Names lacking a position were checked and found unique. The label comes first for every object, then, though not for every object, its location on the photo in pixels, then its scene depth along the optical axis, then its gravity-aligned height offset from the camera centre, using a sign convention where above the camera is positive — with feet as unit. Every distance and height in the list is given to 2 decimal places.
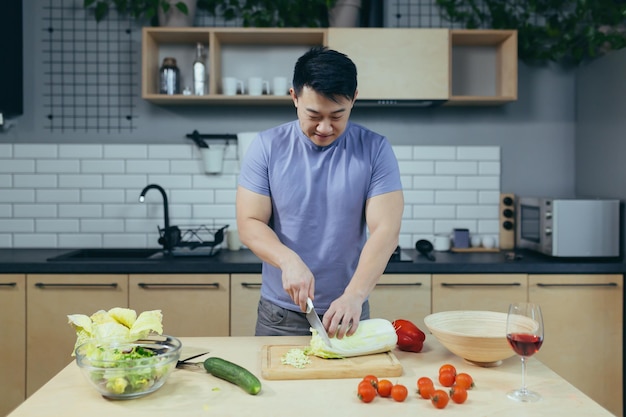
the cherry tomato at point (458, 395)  4.84 -1.42
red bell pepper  6.18 -1.29
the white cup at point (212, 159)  12.80 +0.80
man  7.03 -0.03
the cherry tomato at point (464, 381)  5.08 -1.39
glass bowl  4.83 -1.25
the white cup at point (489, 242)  12.84 -0.79
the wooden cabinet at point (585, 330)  11.05 -2.16
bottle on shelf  12.34 +2.35
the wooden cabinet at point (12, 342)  10.80 -2.35
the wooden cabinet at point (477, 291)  11.00 -1.49
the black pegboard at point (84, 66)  13.04 +2.66
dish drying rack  11.63 -0.74
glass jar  12.37 +2.33
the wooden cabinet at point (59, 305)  10.79 -1.73
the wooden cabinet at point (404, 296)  10.97 -1.58
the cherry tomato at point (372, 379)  4.98 -1.36
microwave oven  11.27 -0.44
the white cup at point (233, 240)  12.53 -0.75
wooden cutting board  5.39 -1.38
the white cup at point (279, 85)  12.28 +2.16
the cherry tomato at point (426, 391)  4.91 -1.41
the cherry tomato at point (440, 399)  4.74 -1.43
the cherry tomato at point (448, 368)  5.28 -1.34
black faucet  11.69 -0.54
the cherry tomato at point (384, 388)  4.96 -1.40
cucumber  5.01 -1.37
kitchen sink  12.67 -1.04
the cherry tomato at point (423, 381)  4.99 -1.37
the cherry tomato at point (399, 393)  4.89 -1.43
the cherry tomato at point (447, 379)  5.20 -1.41
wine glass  4.90 -0.98
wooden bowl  5.54 -1.17
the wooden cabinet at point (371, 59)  12.02 +2.72
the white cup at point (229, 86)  12.25 +2.13
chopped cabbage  5.67 -1.23
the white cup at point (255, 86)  12.27 +2.14
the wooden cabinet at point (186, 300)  10.84 -1.65
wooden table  4.72 -1.49
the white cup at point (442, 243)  12.78 -0.81
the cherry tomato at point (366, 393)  4.86 -1.42
